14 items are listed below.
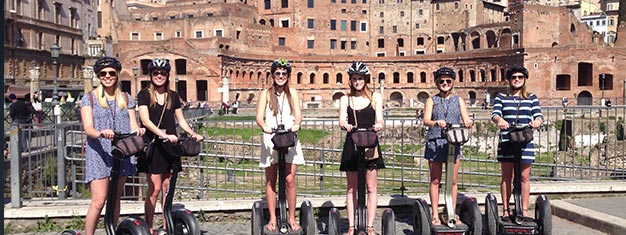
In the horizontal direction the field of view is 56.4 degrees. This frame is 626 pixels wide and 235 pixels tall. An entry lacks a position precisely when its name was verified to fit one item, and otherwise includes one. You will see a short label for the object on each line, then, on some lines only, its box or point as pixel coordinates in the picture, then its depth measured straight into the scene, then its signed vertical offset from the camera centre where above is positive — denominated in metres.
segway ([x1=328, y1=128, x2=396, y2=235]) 6.21 -1.21
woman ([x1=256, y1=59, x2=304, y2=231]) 6.39 -0.19
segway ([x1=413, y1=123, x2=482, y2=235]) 5.97 -1.22
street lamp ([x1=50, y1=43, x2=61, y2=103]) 21.62 +1.97
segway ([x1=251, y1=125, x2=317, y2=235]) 6.24 -1.24
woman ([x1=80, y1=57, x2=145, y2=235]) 5.77 -0.20
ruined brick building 51.03 +5.82
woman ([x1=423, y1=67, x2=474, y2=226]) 6.56 -0.19
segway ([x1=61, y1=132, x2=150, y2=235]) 5.63 -1.16
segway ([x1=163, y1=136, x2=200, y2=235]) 6.21 -1.21
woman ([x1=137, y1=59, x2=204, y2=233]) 6.27 -0.19
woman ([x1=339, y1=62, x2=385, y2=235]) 6.36 -0.17
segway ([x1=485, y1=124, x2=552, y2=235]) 6.46 -1.31
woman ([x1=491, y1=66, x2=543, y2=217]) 6.71 -0.15
